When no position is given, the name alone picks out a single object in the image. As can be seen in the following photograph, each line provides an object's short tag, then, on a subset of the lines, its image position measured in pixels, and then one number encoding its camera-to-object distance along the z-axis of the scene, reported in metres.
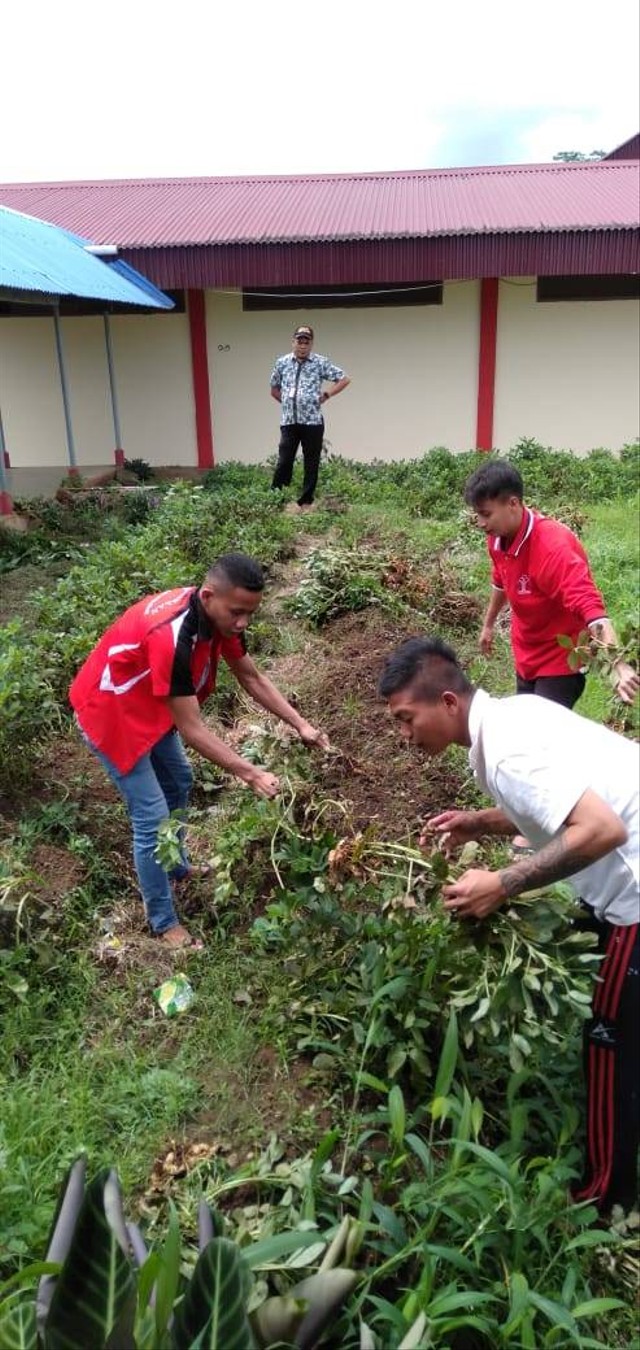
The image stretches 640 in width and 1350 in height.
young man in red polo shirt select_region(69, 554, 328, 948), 2.98
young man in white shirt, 1.99
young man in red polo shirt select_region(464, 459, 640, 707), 3.52
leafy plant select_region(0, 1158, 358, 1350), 1.68
